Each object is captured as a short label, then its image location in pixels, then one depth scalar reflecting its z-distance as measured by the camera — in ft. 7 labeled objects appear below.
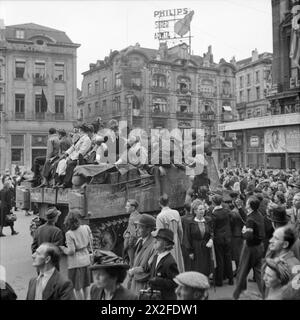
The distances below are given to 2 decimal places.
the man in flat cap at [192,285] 11.43
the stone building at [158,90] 103.14
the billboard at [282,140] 73.13
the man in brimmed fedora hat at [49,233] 20.45
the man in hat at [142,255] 15.96
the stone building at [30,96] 97.71
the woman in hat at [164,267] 14.42
